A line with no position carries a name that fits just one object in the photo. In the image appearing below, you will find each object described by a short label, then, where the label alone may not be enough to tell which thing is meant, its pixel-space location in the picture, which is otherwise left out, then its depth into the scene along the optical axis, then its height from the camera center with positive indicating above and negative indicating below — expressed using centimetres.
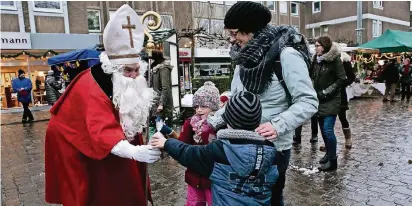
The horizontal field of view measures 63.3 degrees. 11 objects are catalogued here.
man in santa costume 227 -36
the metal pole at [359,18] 1880 +253
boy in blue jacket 184 -50
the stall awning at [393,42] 1443 +87
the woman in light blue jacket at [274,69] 197 -2
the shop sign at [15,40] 1599 +174
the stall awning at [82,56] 777 +43
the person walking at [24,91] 1198 -54
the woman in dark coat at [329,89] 460 -35
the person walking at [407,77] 1347 -67
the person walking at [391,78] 1265 -62
